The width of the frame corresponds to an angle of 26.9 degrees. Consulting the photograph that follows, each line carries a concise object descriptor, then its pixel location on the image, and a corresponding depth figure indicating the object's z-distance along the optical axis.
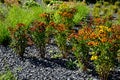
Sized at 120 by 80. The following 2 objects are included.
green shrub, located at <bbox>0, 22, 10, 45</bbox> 6.94
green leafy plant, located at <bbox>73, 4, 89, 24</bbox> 8.21
